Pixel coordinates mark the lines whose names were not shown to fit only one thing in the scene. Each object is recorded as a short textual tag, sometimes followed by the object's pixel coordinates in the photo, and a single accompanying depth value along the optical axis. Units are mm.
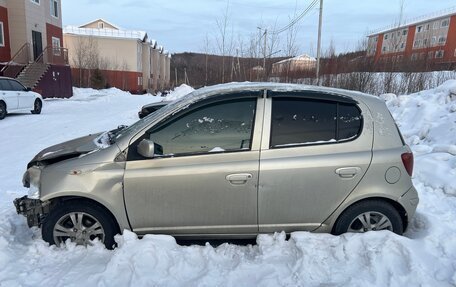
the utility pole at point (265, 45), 24184
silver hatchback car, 3639
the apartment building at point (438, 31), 54106
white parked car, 14557
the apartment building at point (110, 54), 40875
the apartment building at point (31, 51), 24984
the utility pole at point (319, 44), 20116
